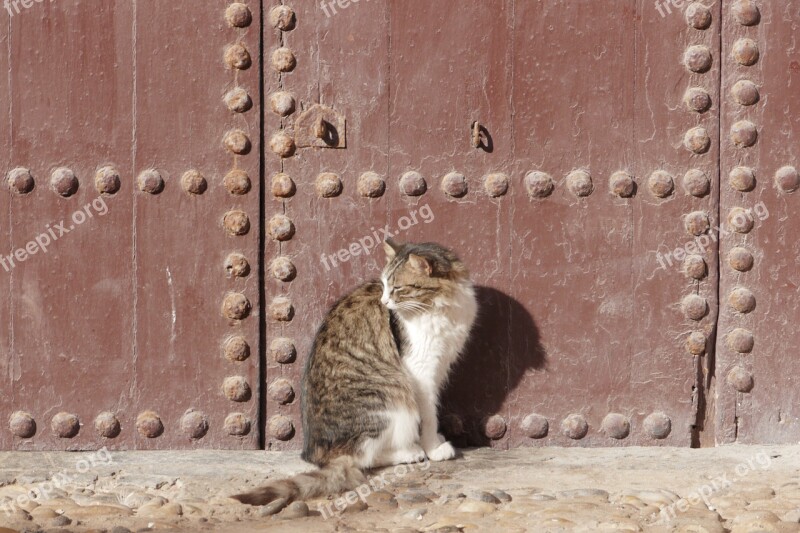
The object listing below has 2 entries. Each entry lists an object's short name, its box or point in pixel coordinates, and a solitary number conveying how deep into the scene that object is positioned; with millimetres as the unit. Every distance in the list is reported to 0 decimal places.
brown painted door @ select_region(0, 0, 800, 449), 6875
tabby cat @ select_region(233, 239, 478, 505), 6516
